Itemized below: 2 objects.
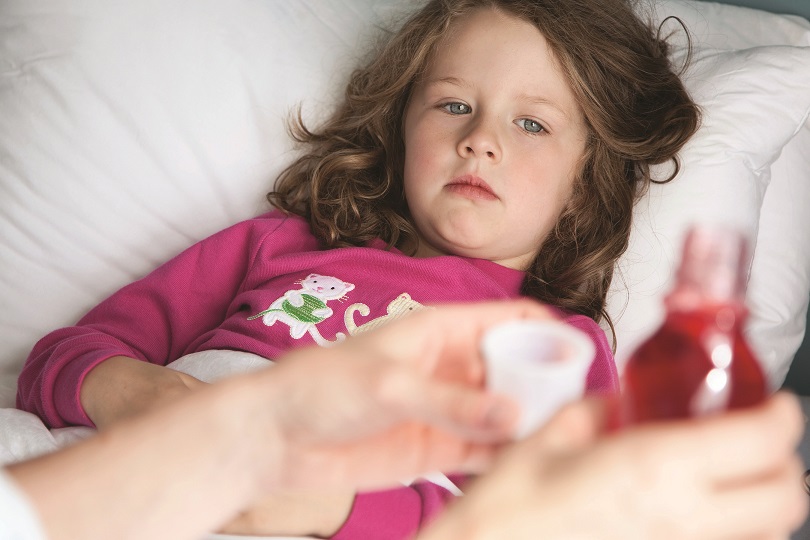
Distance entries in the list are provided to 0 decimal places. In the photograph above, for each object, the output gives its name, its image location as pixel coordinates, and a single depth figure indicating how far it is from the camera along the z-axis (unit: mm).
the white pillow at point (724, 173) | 1386
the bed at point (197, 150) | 1392
